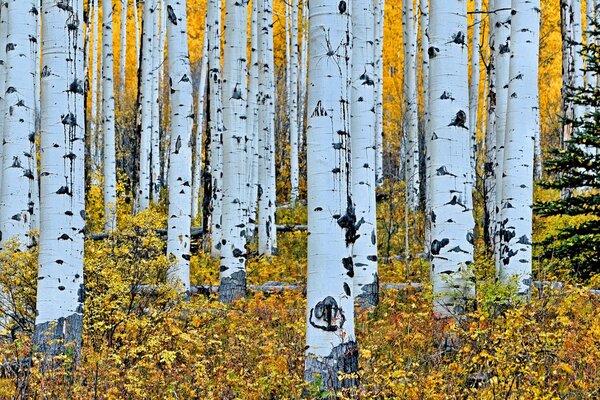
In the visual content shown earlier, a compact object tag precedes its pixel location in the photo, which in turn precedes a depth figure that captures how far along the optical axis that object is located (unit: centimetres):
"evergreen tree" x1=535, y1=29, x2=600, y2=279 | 1886
